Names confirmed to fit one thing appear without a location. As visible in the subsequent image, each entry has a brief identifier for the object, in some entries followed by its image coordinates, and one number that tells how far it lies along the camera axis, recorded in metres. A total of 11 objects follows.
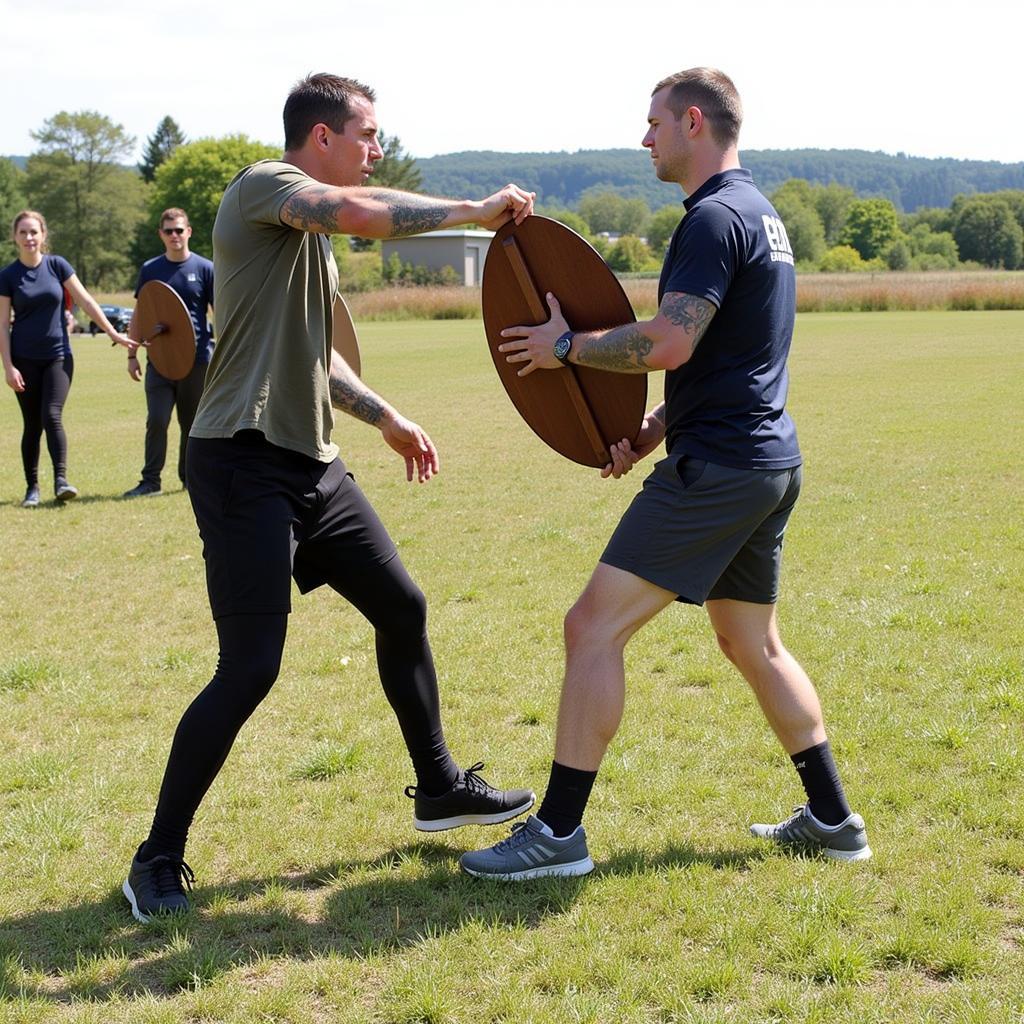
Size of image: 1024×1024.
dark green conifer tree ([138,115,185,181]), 126.69
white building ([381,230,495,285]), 89.12
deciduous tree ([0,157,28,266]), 92.41
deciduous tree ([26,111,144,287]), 100.31
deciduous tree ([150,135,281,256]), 105.50
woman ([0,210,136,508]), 10.44
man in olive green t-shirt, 3.67
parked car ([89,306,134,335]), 50.50
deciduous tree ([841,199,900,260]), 154.50
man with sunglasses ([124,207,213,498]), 10.79
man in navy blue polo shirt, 3.61
